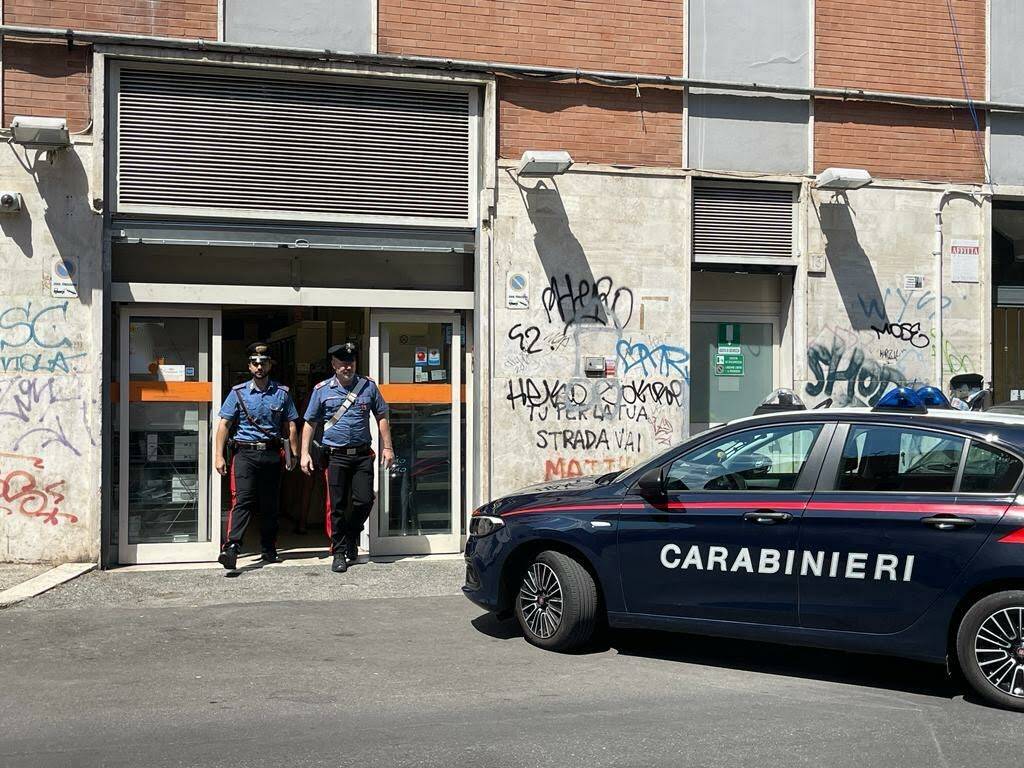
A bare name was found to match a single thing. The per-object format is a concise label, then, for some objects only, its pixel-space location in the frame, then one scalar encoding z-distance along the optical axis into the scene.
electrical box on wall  10.85
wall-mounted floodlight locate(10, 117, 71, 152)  9.17
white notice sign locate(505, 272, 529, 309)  10.66
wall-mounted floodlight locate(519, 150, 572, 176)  10.26
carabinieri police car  5.68
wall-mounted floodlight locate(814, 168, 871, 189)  11.02
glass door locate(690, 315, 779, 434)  11.54
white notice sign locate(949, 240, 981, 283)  11.74
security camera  9.48
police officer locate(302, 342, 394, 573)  9.73
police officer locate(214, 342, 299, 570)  9.65
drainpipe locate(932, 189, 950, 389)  11.64
